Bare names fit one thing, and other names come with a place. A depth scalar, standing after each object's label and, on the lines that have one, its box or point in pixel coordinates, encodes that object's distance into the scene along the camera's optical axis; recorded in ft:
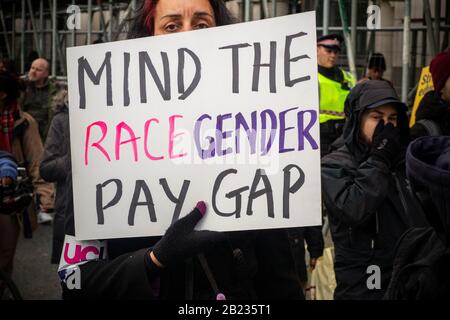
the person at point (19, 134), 17.39
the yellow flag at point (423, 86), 15.05
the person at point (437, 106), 11.64
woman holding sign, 6.72
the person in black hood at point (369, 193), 10.32
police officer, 18.16
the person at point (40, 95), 22.81
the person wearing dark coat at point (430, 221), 5.57
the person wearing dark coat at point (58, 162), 15.05
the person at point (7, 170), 12.76
